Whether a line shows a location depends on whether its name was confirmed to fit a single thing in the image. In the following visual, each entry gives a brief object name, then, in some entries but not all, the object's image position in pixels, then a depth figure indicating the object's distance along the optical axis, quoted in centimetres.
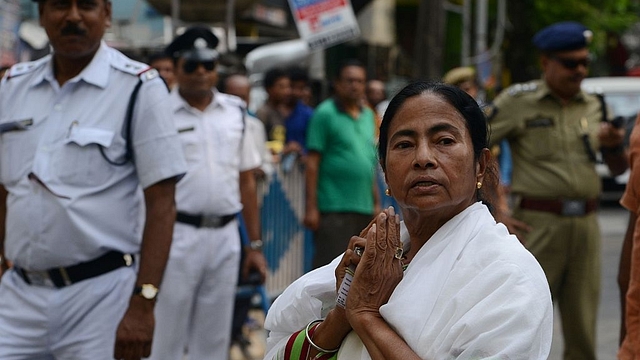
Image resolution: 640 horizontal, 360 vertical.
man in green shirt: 831
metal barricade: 960
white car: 2005
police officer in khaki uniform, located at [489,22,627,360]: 671
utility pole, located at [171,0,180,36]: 1058
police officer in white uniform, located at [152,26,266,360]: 614
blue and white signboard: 1031
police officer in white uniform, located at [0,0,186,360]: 424
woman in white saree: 273
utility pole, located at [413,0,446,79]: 1500
